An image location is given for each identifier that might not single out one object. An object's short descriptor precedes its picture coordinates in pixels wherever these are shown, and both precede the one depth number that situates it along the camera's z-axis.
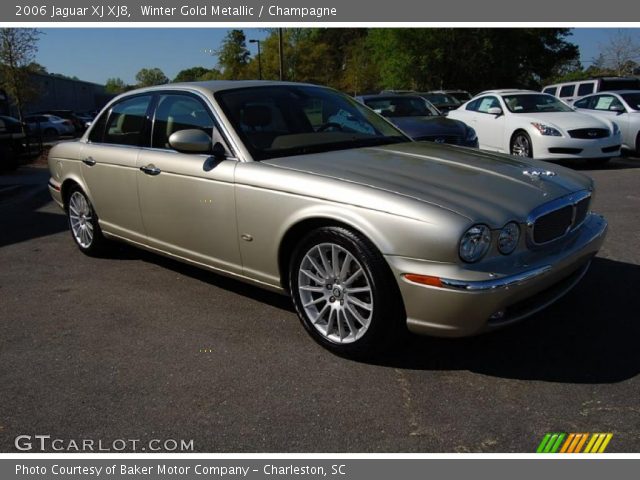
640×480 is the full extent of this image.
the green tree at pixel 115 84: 131.02
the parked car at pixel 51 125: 29.64
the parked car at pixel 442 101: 15.77
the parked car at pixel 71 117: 33.17
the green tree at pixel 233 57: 53.71
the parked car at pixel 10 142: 13.60
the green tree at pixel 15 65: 20.33
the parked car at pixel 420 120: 9.63
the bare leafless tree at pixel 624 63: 37.38
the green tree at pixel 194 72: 94.81
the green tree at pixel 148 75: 103.90
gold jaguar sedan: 3.00
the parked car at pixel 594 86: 15.69
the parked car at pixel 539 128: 10.61
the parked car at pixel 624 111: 12.45
